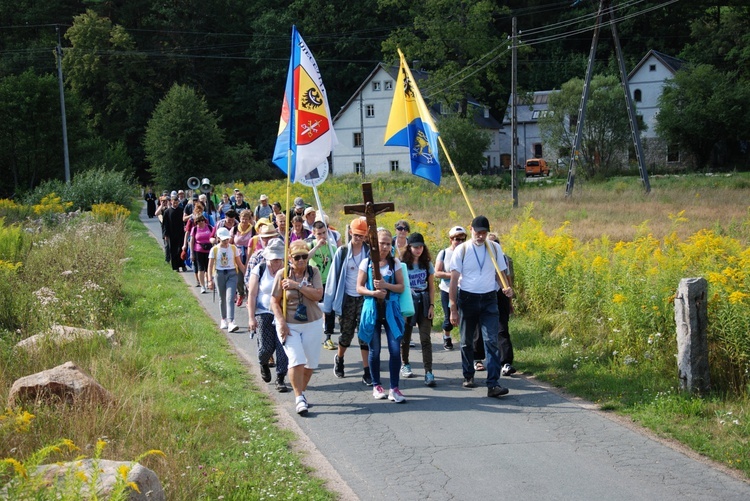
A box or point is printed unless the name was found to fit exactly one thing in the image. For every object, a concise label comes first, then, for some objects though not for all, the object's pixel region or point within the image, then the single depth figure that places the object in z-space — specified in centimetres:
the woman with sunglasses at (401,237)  1108
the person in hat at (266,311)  982
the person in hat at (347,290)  1041
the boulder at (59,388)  785
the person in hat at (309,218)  1416
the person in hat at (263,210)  1891
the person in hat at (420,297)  1033
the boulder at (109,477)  508
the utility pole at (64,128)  4344
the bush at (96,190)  3796
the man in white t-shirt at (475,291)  977
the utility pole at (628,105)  3469
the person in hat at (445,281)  1192
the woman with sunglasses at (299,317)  902
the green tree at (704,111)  6003
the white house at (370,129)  7244
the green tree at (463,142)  5875
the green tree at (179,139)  5991
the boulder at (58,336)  1016
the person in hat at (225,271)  1360
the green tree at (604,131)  5828
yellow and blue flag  1191
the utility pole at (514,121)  3300
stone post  880
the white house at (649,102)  6806
